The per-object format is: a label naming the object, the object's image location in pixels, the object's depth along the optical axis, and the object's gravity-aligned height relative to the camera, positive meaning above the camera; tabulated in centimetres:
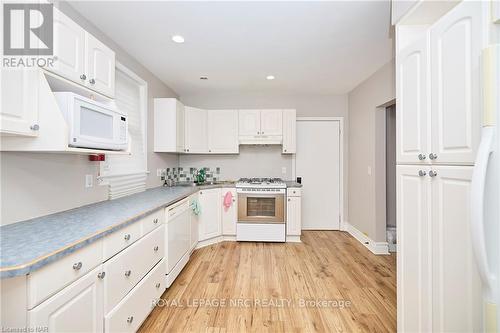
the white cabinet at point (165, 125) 325 +63
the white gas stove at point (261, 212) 350 -72
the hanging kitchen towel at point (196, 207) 305 -55
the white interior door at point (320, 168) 420 -1
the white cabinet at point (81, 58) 133 +75
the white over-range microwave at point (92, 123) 132 +31
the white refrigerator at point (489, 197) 88 -12
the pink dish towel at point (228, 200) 355 -52
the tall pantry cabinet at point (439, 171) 103 -2
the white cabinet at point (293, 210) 355 -69
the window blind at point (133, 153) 230 +20
